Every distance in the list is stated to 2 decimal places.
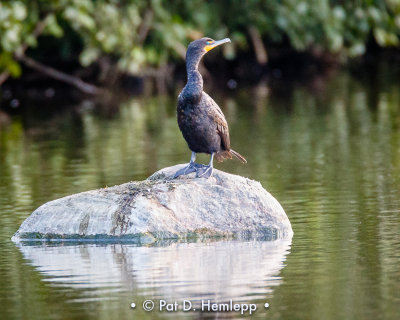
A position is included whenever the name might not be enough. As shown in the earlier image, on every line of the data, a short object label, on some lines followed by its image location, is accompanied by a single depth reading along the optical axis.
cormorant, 19.72
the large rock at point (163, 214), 18.78
